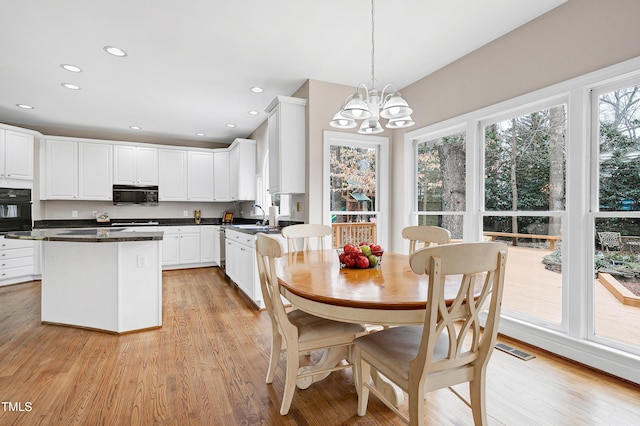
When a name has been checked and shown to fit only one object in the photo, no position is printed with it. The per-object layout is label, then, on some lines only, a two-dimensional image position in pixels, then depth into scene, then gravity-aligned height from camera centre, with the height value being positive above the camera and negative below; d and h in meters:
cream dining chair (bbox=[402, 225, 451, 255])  2.32 -0.18
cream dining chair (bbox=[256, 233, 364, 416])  1.71 -0.67
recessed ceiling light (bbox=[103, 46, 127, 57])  3.06 +1.58
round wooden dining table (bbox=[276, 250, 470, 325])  1.30 -0.36
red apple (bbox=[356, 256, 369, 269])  1.92 -0.30
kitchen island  2.99 -0.67
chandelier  1.97 +0.66
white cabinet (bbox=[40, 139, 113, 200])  5.48 +0.73
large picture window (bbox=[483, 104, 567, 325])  2.60 +0.10
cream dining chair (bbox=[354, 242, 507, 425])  1.19 -0.54
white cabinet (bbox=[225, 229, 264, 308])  3.70 -0.69
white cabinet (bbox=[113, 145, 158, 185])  5.94 +0.90
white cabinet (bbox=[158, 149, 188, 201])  6.27 +0.75
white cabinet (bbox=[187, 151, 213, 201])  6.50 +0.75
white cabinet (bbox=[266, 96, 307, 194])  3.83 +0.83
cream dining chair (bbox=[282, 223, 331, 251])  2.74 -0.17
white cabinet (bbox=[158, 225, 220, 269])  6.02 -0.66
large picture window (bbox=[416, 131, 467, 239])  3.42 +0.36
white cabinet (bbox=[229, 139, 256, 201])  5.98 +0.83
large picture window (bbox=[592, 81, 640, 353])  2.16 -0.01
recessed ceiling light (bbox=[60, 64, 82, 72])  3.40 +1.57
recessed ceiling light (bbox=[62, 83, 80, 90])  3.90 +1.57
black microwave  5.98 +0.33
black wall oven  4.79 +0.03
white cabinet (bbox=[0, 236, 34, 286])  4.70 -0.75
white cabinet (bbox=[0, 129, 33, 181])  4.80 +0.88
